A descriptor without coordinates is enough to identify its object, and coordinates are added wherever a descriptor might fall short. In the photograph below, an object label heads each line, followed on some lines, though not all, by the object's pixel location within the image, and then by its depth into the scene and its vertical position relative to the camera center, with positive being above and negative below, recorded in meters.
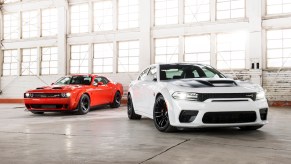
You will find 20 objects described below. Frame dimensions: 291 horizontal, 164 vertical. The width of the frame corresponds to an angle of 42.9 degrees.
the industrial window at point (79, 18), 20.29 +3.45
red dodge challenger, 11.22 -0.47
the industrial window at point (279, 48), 15.12 +1.36
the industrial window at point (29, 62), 21.75 +1.09
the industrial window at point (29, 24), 21.84 +3.35
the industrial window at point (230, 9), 16.19 +3.20
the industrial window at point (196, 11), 16.97 +3.26
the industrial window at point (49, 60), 21.02 +1.16
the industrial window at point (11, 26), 22.44 +3.36
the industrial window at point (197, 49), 16.80 +1.47
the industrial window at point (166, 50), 17.56 +1.48
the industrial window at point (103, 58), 19.39 +1.19
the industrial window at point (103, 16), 19.59 +3.47
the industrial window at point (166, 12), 17.75 +3.35
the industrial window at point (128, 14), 18.86 +3.45
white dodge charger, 6.23 -0.39
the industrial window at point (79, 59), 20.09 +1.18
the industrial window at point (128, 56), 18.66 +1.25
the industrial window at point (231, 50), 16.00 +1.34
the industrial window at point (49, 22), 21.16 +3.39
